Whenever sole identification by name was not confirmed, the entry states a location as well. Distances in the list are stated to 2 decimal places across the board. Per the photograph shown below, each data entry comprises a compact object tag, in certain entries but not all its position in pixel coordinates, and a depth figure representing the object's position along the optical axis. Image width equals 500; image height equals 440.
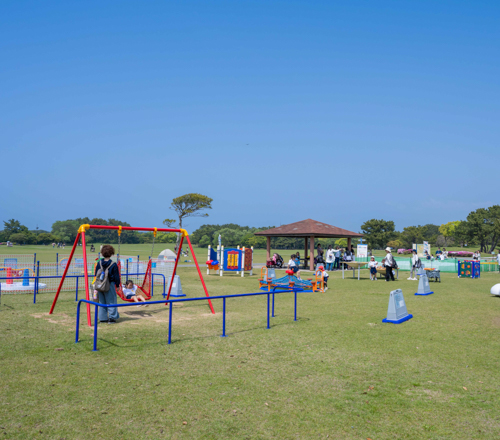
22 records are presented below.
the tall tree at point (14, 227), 105.44
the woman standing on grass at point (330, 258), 27.83
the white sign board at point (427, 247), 36.70
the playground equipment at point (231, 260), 23.73
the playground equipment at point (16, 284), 15.20
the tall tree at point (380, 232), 79.88
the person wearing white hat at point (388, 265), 21.09
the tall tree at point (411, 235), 94.94
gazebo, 29.05
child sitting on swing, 12.41
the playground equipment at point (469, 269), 24.00
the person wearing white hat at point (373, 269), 22.16
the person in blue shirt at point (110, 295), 9.70
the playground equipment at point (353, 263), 22.37
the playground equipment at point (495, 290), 15.03
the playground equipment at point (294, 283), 16.45
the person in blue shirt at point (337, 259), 29.66
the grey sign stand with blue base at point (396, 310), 10.05
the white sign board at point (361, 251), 31.33
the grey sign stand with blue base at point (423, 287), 15.49
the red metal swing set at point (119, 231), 9.58
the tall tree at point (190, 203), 53.88
